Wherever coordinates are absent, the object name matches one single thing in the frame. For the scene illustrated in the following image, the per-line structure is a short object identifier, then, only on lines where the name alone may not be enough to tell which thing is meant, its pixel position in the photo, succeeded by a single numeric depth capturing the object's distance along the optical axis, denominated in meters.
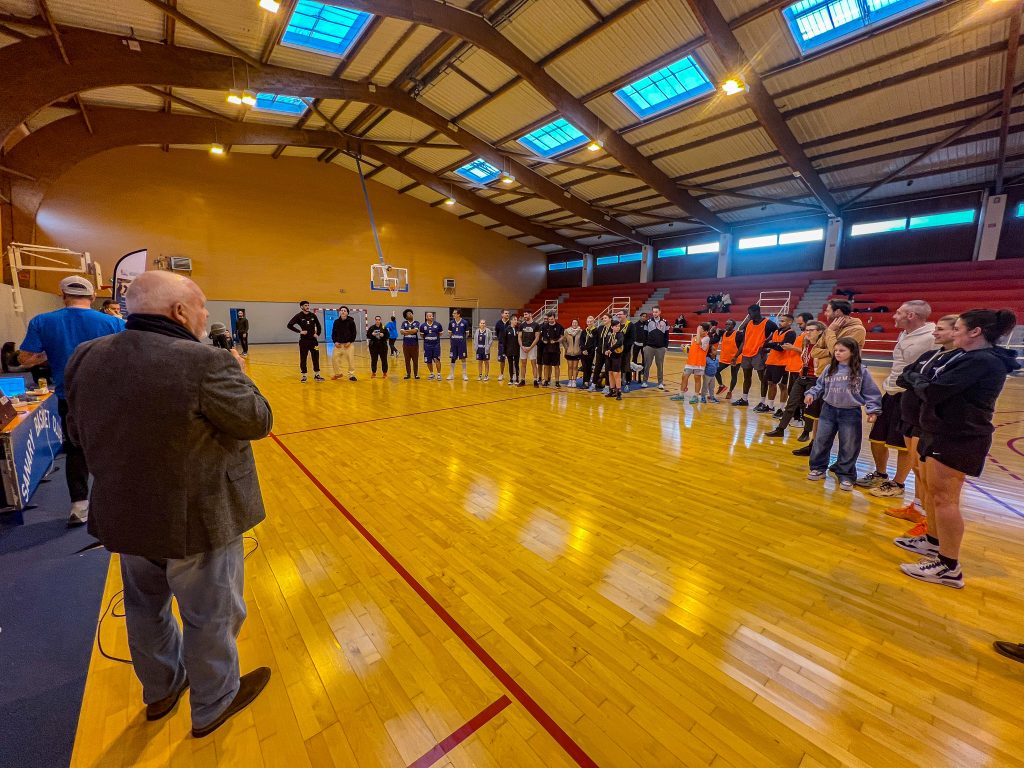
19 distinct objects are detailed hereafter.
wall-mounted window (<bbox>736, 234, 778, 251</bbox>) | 18.50
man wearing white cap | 2.68
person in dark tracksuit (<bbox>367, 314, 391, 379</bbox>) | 8.90
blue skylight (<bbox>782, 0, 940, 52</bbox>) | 7.41
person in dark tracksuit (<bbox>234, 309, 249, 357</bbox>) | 12.25
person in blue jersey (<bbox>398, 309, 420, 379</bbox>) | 8.80
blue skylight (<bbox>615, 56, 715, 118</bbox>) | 9.56
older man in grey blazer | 1.15
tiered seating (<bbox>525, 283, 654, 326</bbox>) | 21.70
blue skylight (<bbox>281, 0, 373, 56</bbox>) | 8.82
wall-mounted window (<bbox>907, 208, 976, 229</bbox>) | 14.16
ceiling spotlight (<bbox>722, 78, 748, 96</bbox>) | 8.10
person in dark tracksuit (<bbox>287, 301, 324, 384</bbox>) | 8.09
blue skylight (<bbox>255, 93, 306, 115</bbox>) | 12.38
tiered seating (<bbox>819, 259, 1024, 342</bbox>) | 12.29
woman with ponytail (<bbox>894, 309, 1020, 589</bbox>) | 2.07
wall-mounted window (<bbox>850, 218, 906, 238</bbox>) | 15.43
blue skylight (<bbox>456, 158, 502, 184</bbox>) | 16.39
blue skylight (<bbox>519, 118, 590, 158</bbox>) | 12.77
